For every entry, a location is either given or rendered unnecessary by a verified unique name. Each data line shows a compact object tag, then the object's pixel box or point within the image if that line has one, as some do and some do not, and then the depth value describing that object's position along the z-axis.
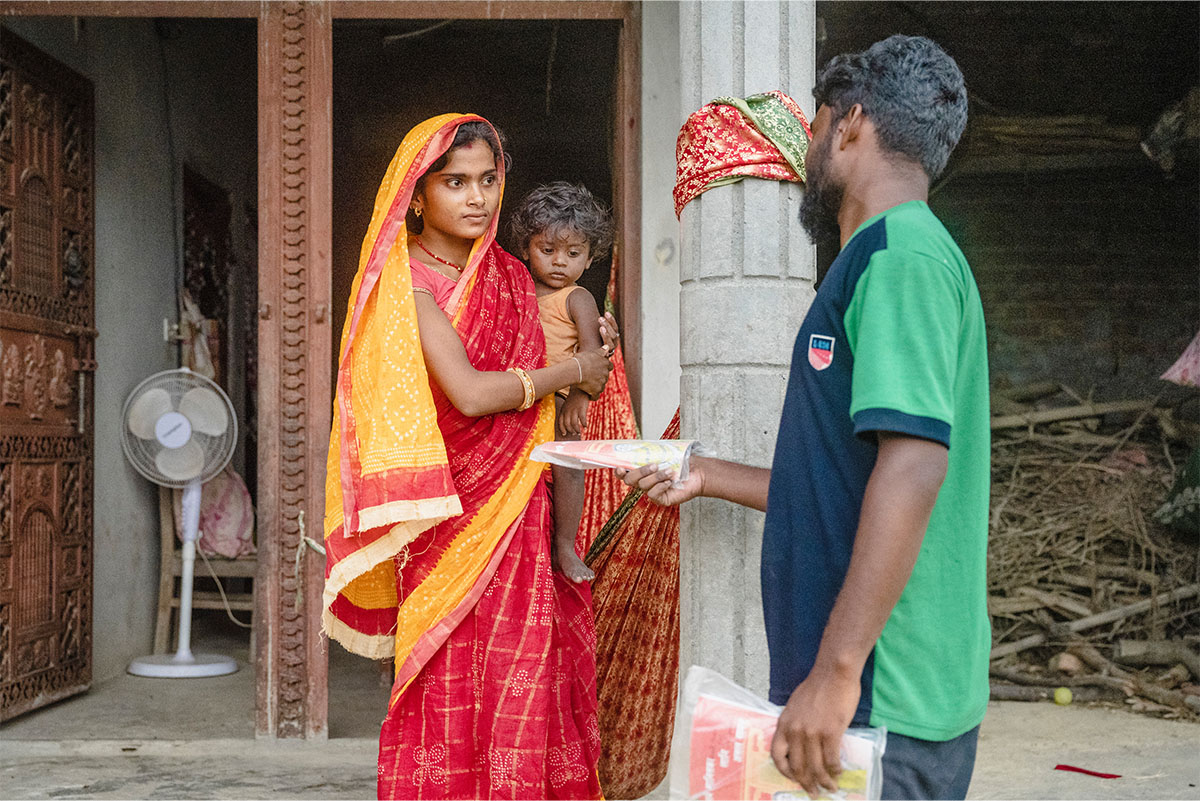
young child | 2.88
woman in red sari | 2.40
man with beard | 1.31
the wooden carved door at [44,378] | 4.18
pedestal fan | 5.10
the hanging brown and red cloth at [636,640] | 2.75
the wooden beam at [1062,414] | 6.10
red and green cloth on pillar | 2.19
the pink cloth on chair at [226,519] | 5.65
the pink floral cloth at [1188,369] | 4.91
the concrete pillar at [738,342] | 2.20
